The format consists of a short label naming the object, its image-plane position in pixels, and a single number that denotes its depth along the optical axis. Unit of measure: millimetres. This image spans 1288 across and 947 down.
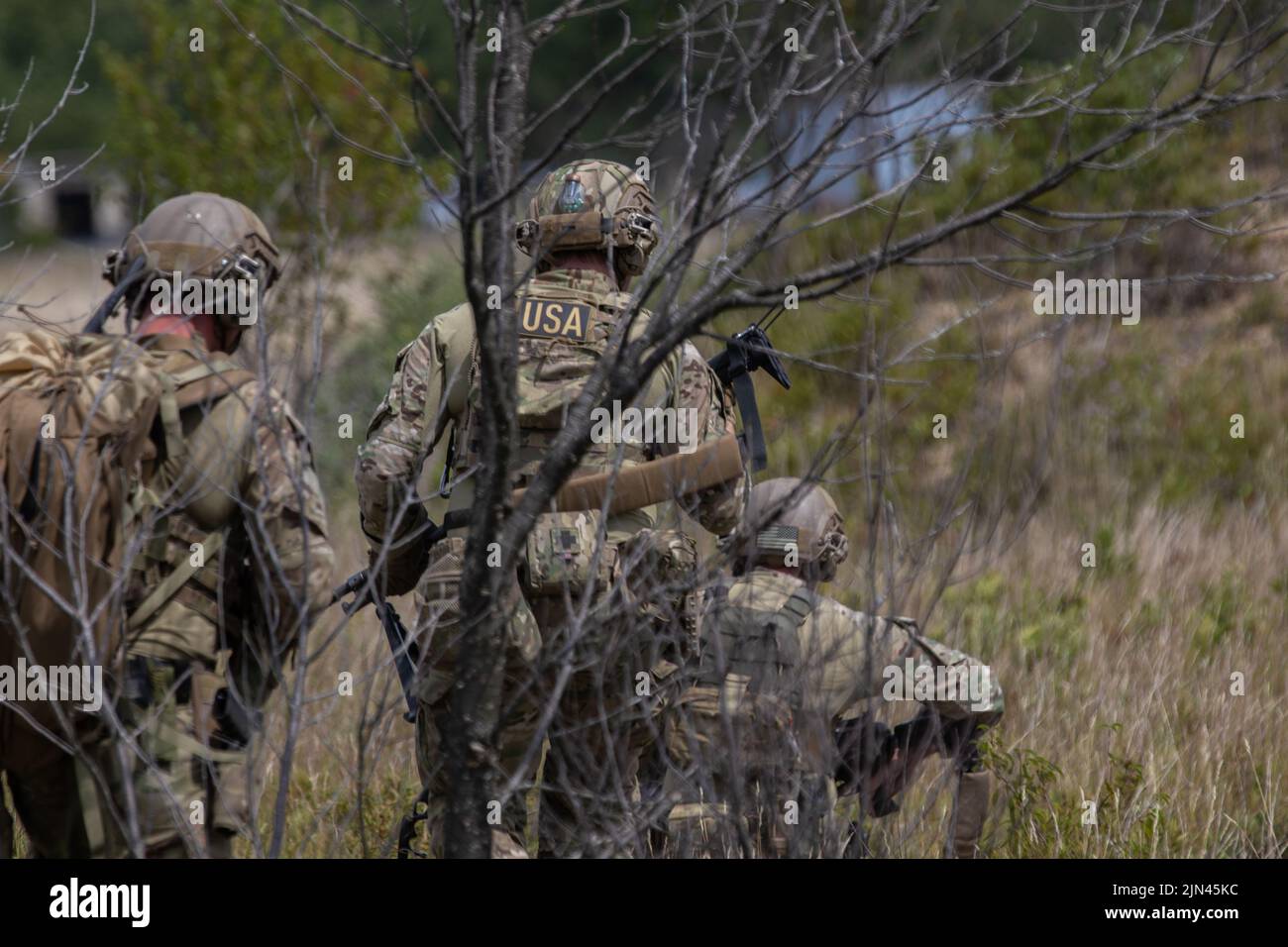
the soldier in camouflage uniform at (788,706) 6680
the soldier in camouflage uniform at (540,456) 7863
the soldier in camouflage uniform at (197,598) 6621
